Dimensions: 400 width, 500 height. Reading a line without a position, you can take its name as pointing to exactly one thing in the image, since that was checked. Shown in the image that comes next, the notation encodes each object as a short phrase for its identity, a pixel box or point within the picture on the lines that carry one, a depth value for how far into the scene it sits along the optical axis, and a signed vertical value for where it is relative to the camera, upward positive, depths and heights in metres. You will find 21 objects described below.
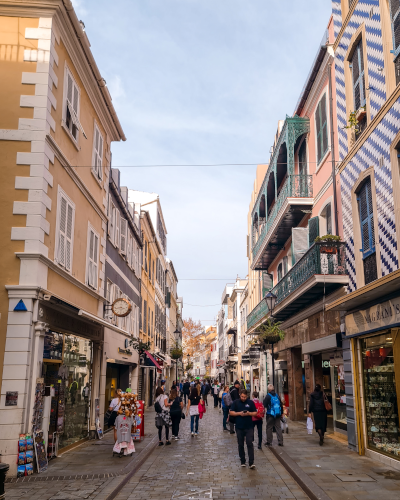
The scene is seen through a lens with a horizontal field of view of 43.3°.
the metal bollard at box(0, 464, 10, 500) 5.18 -1.05
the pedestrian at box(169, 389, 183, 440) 15.15 -0.95
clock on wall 17.16 +2.20
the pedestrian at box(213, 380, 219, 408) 34.12 -1.47
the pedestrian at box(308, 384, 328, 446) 13.45 -0.89
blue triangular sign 10.16 +1.30
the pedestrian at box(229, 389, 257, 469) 10.73 -1.02
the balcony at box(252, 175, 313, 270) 18.12 +6.00
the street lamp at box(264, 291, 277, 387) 18.77 +2.69
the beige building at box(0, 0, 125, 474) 10.13 +3.57
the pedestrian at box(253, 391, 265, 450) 14.18 -1.21
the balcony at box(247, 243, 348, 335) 13.91 +2.95
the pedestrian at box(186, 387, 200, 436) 16.89 -1.09
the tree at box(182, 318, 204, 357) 73.75 +5.92
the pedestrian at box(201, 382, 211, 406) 30.21 -0.96
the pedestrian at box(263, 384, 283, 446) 13.81 -1.06
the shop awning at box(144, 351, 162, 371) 28.33 +0.79
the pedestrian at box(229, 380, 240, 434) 17.91 -0.74
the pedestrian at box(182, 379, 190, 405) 28.59 -0.80
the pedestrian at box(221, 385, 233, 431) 18.67 -1.44
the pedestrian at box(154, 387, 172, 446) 14.80 -1.19
